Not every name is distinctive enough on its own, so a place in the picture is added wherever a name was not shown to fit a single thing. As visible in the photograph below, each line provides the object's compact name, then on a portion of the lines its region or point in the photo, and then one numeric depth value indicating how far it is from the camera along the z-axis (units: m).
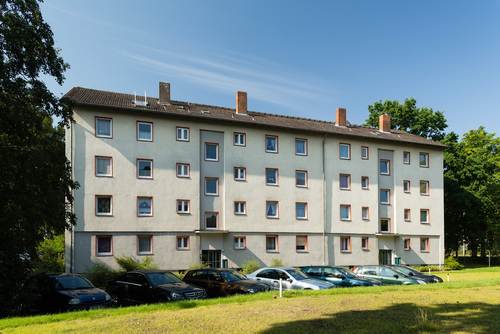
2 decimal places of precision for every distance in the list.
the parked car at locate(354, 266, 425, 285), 25.58
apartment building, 33.81
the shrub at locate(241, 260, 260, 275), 34.97
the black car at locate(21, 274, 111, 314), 16.06
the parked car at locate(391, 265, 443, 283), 26.23
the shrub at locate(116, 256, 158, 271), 31.66
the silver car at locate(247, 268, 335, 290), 20.55
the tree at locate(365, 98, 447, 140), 61.44
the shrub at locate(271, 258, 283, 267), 37.78
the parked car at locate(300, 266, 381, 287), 23.31
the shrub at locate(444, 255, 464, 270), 48.06
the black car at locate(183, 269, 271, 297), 19.58
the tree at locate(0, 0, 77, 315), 18.52
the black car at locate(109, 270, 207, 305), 17.62
